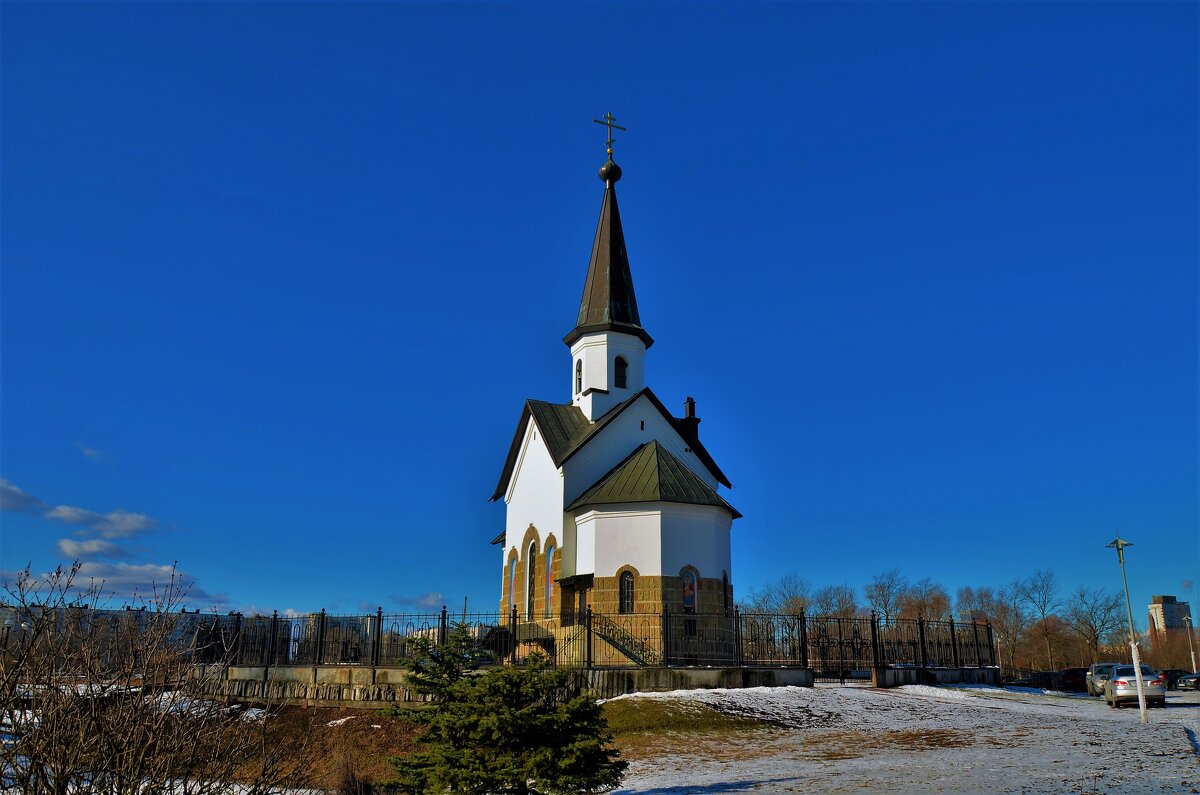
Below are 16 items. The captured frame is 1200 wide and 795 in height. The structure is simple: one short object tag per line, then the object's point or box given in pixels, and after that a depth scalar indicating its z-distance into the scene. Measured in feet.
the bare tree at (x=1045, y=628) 183.20
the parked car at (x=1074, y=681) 112.06
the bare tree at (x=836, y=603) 241.35
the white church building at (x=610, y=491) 90.43
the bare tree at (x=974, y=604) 248.11
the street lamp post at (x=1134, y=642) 61.36
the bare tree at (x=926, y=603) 229.86
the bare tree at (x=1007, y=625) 218.38
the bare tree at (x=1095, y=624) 206.49
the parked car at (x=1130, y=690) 73.87
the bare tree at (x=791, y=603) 235.20
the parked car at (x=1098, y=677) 93.40
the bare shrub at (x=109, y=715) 22.44
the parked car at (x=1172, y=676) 134.92
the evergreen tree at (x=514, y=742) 29.60
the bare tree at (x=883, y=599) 235.20
